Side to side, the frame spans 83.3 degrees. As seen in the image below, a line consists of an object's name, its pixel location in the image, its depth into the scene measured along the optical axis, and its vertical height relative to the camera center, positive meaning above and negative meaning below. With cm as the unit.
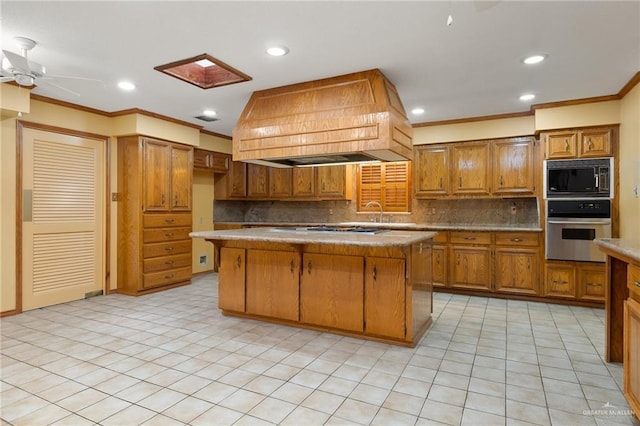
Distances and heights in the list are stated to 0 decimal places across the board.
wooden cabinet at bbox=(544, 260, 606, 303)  434 -85
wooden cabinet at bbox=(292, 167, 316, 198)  649 +53
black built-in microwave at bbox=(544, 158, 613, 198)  421 +41
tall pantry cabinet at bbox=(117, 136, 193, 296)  494 -5
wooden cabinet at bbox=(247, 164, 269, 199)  689 +58
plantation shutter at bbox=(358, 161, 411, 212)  597 +44
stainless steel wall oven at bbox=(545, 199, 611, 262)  423 -19
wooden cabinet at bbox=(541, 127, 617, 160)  424 +84
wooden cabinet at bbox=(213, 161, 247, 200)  682 +52
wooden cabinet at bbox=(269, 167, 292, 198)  671 +53
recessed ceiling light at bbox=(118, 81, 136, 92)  377 +134
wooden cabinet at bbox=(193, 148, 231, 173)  608 +90
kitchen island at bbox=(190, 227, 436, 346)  306 -65
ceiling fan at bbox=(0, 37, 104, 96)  271 +111
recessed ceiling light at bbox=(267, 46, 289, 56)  291 +132
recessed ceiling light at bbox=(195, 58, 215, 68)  355 +148
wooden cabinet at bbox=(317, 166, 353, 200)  622 +51
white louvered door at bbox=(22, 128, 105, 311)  418 -9
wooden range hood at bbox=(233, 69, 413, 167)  323 +85
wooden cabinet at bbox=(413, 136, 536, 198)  498 +63
